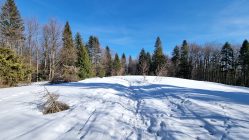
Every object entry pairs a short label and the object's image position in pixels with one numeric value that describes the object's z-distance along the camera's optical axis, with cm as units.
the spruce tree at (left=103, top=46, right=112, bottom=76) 3557
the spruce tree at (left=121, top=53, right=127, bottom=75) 4241
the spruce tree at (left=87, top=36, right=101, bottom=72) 3260
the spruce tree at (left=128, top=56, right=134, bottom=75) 4748
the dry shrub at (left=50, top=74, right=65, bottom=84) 1137
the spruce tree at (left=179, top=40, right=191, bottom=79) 3070
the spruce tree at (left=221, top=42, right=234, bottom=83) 3029
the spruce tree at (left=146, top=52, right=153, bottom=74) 3321
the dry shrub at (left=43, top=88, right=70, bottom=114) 369
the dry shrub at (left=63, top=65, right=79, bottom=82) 1178
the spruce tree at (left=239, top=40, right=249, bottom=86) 2705
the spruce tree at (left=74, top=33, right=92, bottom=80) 2053
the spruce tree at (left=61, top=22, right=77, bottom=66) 1988
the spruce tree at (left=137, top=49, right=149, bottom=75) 3618
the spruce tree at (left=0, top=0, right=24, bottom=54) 1884
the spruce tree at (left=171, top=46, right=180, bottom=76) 3167
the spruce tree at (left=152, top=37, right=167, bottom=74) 3059
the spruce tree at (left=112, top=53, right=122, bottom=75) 3475
